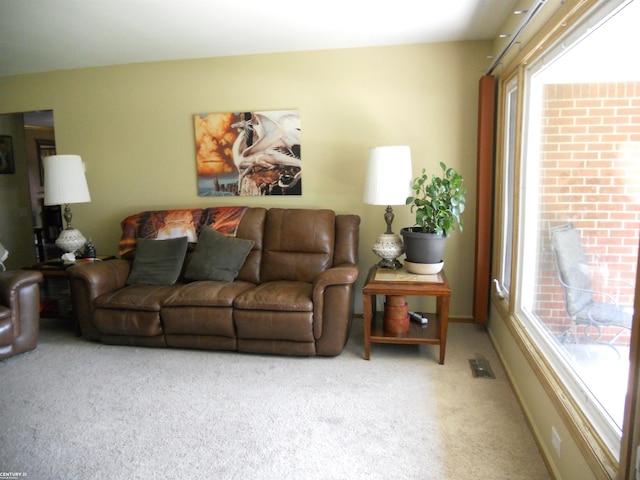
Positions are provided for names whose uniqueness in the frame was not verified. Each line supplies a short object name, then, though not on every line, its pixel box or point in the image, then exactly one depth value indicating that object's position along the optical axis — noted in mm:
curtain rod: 1966
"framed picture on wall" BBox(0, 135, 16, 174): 5086
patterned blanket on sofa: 3506
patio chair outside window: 1543
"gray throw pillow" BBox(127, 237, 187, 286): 3303
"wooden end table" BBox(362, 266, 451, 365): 2684
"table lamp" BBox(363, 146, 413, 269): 2908
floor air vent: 2568
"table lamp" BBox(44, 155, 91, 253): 3559
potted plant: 2826
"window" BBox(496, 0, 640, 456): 1445
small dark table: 3396
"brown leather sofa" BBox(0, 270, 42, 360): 2828
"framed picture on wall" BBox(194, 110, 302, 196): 3654
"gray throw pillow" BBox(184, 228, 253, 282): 3254
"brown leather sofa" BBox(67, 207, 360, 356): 2766
